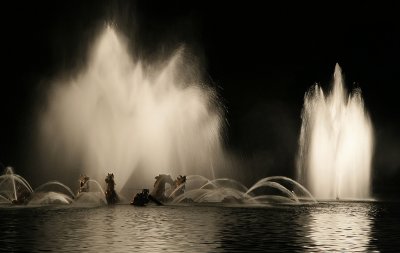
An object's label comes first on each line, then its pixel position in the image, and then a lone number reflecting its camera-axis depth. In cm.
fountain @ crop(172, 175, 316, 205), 5088
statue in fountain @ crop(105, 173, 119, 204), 4759
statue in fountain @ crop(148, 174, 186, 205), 4934
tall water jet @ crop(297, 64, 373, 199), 6406
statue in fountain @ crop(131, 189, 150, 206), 4509
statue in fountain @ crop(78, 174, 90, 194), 5034
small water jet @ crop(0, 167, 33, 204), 4747
